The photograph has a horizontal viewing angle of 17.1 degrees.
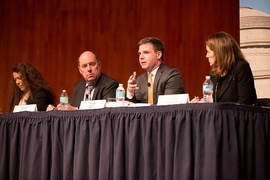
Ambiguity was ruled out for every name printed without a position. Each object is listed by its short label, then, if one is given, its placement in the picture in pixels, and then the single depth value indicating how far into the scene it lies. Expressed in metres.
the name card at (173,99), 5.82
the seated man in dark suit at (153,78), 7.71
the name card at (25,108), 7.14
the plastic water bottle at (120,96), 6.52
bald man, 8.27
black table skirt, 5.28
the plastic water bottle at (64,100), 7.20
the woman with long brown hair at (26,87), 9.14
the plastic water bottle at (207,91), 6.17
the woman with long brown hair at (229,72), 6.51
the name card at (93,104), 6.49
